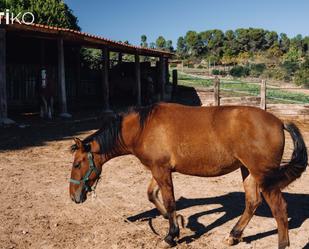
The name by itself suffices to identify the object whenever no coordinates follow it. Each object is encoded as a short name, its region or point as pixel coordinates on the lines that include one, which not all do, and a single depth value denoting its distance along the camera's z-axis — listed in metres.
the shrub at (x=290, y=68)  51.87
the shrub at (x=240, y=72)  53.18
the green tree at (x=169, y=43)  166.65
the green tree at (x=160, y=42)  164.25
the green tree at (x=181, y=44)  161.56
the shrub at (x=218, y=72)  56.68
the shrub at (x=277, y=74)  48.11
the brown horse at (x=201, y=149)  4.07
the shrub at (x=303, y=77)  35.10
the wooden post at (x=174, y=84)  24.14
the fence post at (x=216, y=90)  16.77
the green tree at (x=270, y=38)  130.32
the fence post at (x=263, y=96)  15.61
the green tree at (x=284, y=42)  118.69
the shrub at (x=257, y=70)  53.94
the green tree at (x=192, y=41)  150.25
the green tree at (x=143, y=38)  151.45
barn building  13.96
